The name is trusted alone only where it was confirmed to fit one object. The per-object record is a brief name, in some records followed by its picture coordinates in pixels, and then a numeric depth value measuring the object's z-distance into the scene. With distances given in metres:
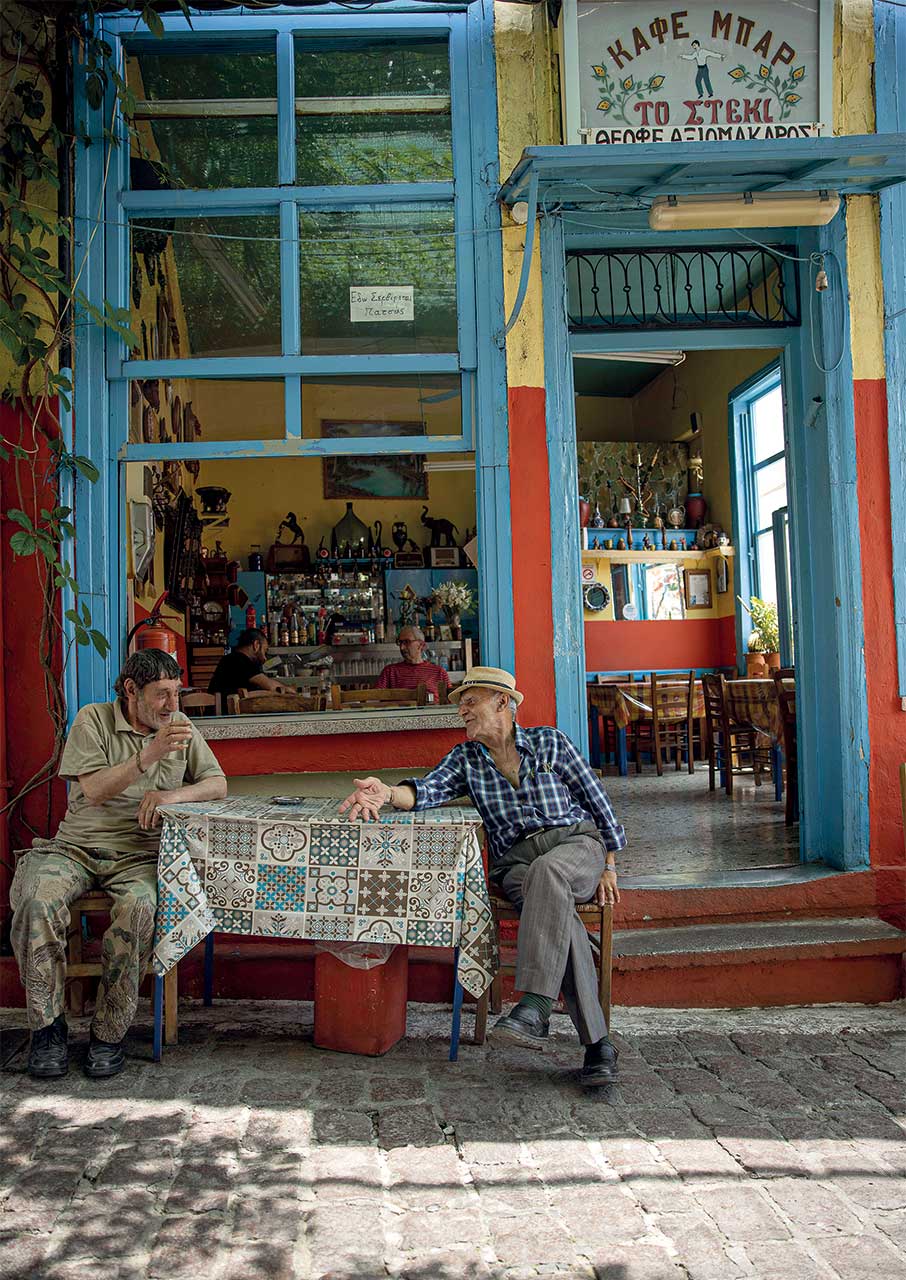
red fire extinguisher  5.49
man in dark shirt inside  8.44
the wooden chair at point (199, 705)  5.75
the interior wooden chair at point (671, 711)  10.67
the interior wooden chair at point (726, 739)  8.94
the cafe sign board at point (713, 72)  5.09
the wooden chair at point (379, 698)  6.08
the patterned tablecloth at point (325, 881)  3.84
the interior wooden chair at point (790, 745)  7.00
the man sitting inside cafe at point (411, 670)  8.59
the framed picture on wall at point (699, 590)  12.65
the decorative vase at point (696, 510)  12.78
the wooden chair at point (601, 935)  4.08
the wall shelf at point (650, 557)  12.56
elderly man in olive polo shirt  3.81
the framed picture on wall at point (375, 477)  12.77
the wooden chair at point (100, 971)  3.94
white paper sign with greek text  5.21
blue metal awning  4.59
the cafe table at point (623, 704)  10.73
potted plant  10.14
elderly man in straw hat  3.96
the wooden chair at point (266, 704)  5.75
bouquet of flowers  11.62
